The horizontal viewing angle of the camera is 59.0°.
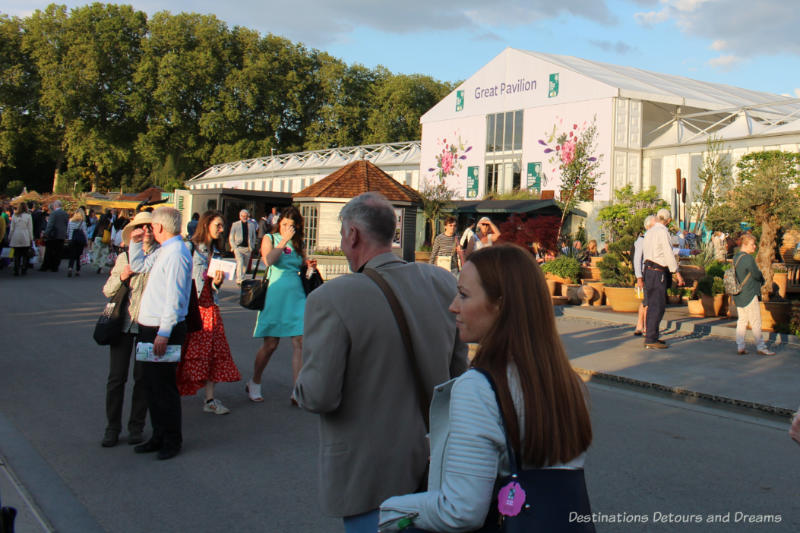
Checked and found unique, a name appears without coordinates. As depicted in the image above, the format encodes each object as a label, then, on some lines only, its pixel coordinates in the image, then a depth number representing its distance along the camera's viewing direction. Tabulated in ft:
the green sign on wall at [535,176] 112.57
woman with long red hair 5.56
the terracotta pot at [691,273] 48.65
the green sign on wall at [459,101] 126.82
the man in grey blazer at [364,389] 8.16
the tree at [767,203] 38.52
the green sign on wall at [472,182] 123.13
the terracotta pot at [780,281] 42.55
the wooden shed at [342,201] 73.20
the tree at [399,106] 202.80
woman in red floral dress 19.99
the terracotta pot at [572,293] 49.42
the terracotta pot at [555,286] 50.67
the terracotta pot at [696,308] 41.42
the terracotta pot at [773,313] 35.70
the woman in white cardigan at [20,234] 60.34
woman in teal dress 21.33
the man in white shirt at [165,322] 15.97
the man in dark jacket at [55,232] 64.44
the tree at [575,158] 73.51
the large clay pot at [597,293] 47.93
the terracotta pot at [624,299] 43.11
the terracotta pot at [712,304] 40.68
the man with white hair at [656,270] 31.91
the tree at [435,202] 100.73
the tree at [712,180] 85.61
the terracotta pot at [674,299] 46.62
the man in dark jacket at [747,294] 30.48
